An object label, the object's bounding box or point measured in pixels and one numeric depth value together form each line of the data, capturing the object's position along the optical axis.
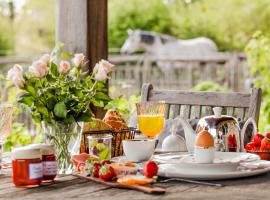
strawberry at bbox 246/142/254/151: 1.91
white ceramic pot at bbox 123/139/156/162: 1.80
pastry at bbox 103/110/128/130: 2.03
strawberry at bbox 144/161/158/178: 1.59
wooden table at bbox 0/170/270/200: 1.47
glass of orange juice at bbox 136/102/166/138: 1.95
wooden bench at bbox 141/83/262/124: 2.24
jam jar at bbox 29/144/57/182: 1.65
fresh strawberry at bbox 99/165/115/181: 1.60
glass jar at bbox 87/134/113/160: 1.77
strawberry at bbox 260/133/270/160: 1.87
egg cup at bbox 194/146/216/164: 1.69
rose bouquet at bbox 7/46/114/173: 1.71
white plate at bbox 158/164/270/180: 1.61
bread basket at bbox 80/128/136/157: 1.91
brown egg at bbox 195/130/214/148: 1.69
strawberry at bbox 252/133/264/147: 1.90
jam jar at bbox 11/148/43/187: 1.60
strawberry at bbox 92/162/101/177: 1.65
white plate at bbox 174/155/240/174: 1.64
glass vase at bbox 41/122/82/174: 1.75
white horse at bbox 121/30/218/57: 12.77
